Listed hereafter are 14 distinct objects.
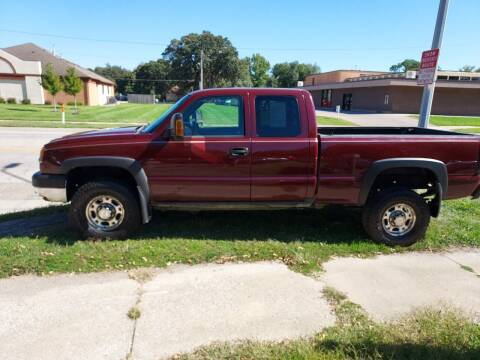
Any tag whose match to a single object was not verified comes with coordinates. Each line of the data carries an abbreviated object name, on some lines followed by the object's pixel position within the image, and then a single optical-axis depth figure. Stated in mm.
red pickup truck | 4270
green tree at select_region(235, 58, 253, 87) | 80812
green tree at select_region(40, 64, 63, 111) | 28547
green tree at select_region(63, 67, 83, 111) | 30297
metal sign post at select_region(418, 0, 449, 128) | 6695
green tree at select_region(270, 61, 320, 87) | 107812
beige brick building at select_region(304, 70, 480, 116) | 38281
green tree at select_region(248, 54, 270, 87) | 114812
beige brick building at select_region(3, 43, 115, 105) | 42375
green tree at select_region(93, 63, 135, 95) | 100875
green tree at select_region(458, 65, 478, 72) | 117562
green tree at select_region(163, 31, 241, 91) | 78875
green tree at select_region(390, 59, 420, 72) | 126312
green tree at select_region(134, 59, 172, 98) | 90750
